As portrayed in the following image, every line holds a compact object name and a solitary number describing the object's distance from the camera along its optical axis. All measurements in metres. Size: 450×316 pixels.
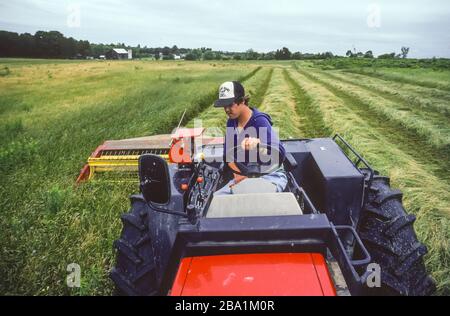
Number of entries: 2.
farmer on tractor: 2.87
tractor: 1.86
